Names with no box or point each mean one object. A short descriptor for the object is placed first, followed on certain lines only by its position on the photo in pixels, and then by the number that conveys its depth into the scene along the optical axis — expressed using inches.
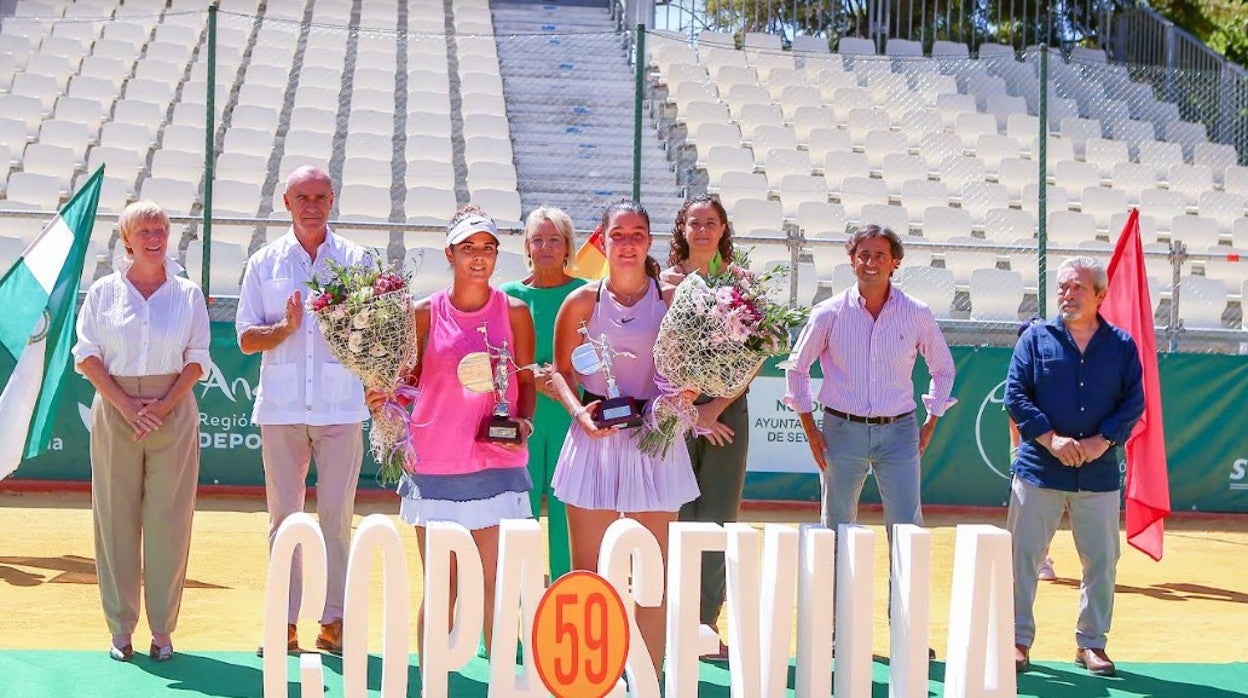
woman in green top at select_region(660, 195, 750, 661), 245.3
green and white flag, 289.1
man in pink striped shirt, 249.9
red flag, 311.3
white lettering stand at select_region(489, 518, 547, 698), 175.9
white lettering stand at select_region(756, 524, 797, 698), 179.6
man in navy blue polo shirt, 250.4
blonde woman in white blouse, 238.8
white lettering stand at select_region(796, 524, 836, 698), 181.2
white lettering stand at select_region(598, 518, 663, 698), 179.0
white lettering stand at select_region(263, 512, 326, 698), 173.0
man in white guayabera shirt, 241.0
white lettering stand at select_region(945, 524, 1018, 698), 180.9
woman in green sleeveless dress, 245.9
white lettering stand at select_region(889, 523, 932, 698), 181.3
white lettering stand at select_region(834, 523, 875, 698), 181.3
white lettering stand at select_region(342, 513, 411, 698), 176.6
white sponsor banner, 414.9
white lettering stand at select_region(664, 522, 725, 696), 178.4
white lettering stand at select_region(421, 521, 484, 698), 176.4
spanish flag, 345.4
